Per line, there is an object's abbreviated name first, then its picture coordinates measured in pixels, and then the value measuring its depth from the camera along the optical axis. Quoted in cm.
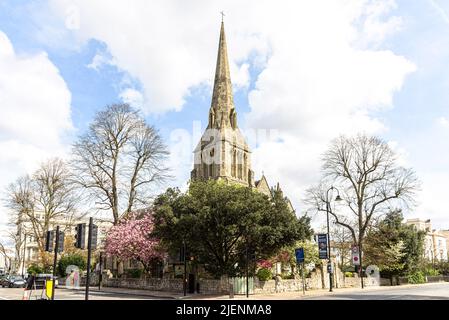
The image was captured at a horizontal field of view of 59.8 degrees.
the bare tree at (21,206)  4316
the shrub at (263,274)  3217
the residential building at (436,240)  10403
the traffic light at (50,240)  1808
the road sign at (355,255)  3647
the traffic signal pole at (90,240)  1510
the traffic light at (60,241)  1781
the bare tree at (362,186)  4366
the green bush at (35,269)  4797
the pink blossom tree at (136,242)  3678
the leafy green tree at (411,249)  4756
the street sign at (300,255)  2634
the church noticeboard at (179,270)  3597
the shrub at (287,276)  3522
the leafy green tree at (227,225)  2723
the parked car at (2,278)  4072
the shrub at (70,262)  4750
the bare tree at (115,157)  3756
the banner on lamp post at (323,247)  2988
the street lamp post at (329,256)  3088
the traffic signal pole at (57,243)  1736
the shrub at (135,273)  4103
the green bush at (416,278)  4800
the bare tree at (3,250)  5741
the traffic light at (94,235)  1572
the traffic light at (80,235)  1572
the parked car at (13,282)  3709
